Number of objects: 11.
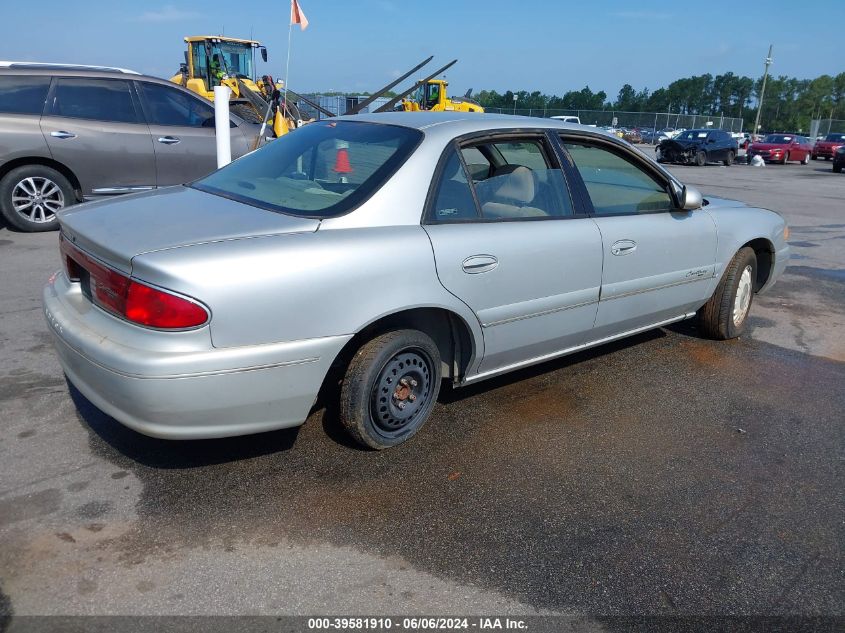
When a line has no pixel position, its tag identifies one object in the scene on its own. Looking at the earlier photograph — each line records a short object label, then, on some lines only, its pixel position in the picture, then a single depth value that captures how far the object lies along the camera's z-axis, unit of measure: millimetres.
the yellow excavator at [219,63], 17875
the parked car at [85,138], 7617
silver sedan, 2721
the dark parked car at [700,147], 28234
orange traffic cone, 3529
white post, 7281
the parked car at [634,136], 43719
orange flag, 9016
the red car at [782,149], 31938
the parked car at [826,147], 36125
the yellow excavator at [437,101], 28119
